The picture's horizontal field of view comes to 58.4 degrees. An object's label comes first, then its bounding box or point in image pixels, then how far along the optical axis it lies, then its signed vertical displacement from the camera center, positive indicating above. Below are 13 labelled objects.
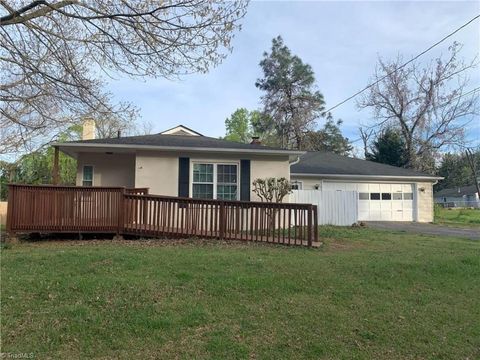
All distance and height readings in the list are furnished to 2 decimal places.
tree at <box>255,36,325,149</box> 37.84 +9.30
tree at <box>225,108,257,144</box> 53.31 +9.88
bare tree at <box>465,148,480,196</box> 49.69 +5.80
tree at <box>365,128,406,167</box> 33.44 +4.25
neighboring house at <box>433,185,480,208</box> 64.76 +1.21
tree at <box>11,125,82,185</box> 31.09 +2.38
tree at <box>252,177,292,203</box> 13.39 +0.42
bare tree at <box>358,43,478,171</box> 33.84 +7.34
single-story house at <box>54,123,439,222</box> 13.19 +1.23
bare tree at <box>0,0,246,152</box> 7.50 +2.89
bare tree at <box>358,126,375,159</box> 44.78 +6.69
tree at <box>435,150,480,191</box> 65.19 +5.14
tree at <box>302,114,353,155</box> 39.51 +6.10
